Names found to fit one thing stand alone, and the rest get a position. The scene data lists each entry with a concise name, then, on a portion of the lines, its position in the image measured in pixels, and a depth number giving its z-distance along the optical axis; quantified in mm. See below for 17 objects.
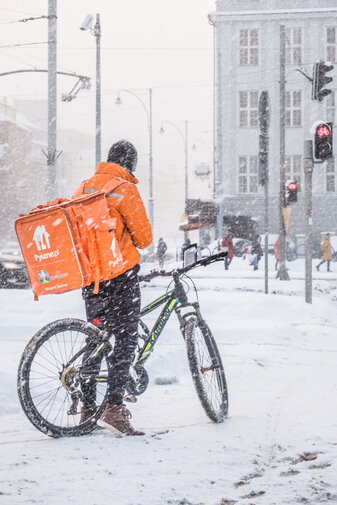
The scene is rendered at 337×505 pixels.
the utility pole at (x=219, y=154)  35562
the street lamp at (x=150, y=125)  41531
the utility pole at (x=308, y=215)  10617
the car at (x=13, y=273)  18469
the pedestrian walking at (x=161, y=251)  29594
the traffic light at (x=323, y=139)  10344
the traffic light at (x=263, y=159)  12164
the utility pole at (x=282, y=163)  17738
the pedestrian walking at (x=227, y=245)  25156
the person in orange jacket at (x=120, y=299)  3855
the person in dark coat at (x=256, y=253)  25547
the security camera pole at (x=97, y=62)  19500
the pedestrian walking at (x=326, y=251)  26156
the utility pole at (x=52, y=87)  15047
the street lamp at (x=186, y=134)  50881
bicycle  3703
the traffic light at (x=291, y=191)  15945
